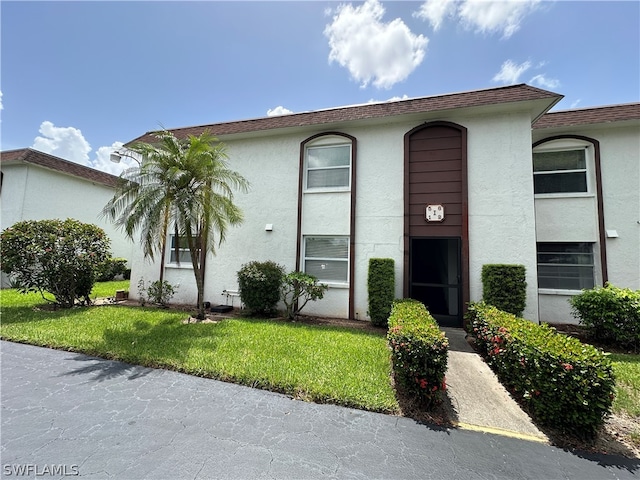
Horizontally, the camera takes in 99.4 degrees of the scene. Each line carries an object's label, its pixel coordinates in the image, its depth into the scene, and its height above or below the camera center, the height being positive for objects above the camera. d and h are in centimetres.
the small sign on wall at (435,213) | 859 +180
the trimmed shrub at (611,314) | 656 -97
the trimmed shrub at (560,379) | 321 -134
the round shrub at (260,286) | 895 -72
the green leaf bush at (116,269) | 1687 -59
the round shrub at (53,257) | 876 +1
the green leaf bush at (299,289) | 859 -76
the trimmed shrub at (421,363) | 383 -134
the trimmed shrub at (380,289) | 817 -63
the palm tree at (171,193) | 785 +202
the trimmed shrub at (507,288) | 745 -45
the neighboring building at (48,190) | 1480 +407
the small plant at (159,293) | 1031 -122
